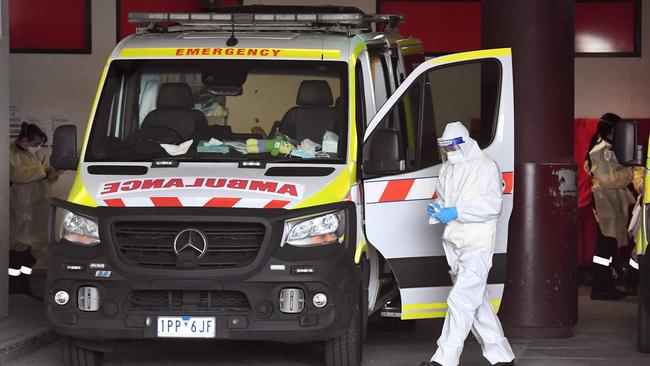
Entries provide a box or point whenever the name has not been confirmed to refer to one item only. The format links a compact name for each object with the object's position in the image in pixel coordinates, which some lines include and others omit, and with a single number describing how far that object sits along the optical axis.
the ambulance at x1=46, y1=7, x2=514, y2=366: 17.14
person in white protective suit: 18.11
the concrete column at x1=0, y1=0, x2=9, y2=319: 22.37
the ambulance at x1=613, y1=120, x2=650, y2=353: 18.34
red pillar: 21.78
